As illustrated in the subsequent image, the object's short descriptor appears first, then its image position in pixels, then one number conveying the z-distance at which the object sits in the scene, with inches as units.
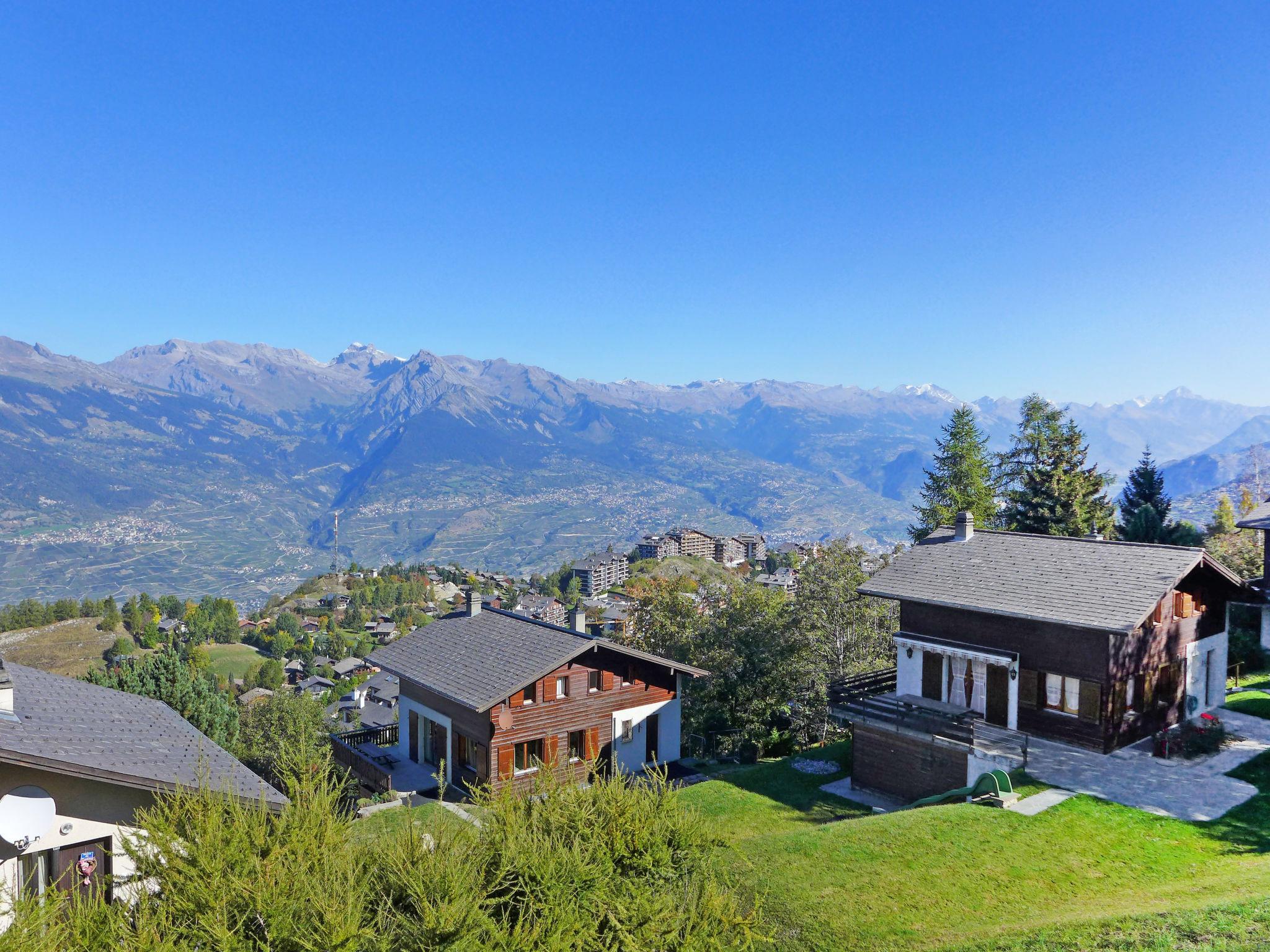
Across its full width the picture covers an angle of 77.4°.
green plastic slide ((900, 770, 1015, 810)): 711.1
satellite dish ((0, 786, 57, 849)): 420.2
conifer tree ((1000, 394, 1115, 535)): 1697.8
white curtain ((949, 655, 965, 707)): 916.6
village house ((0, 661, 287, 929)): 427.8
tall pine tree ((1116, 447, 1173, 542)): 1803.6
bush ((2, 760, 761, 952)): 328.8
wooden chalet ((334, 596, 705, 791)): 990.4
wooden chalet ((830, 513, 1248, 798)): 808.9
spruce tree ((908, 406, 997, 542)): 1793.8
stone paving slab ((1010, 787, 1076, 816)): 673.0
